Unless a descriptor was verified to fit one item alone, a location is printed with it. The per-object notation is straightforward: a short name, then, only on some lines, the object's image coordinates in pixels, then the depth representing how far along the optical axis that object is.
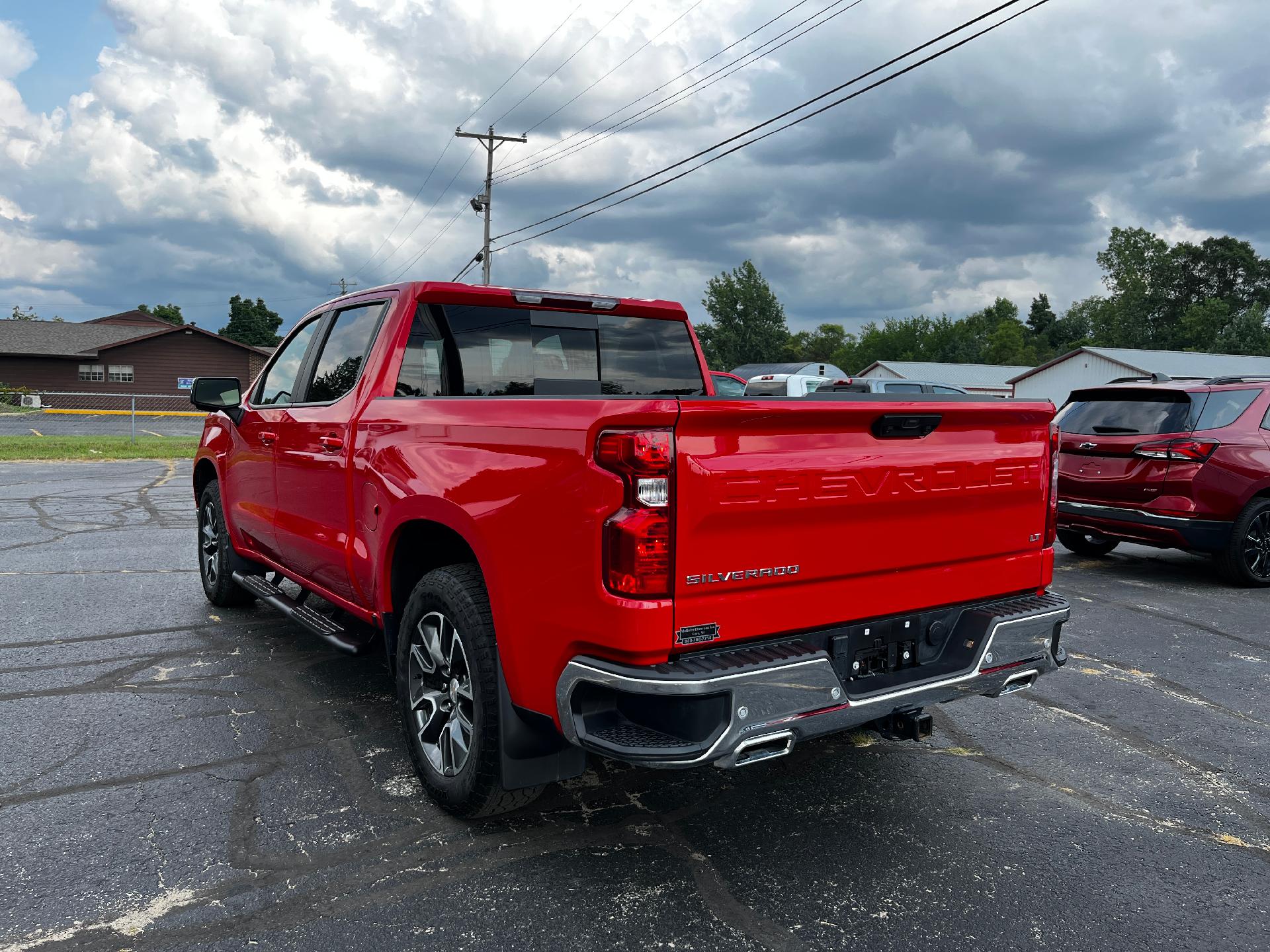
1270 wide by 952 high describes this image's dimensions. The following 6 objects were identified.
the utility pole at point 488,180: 36.41
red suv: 7.73
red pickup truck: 2.63
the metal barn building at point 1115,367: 51.31
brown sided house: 51.16
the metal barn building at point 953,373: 71.31
